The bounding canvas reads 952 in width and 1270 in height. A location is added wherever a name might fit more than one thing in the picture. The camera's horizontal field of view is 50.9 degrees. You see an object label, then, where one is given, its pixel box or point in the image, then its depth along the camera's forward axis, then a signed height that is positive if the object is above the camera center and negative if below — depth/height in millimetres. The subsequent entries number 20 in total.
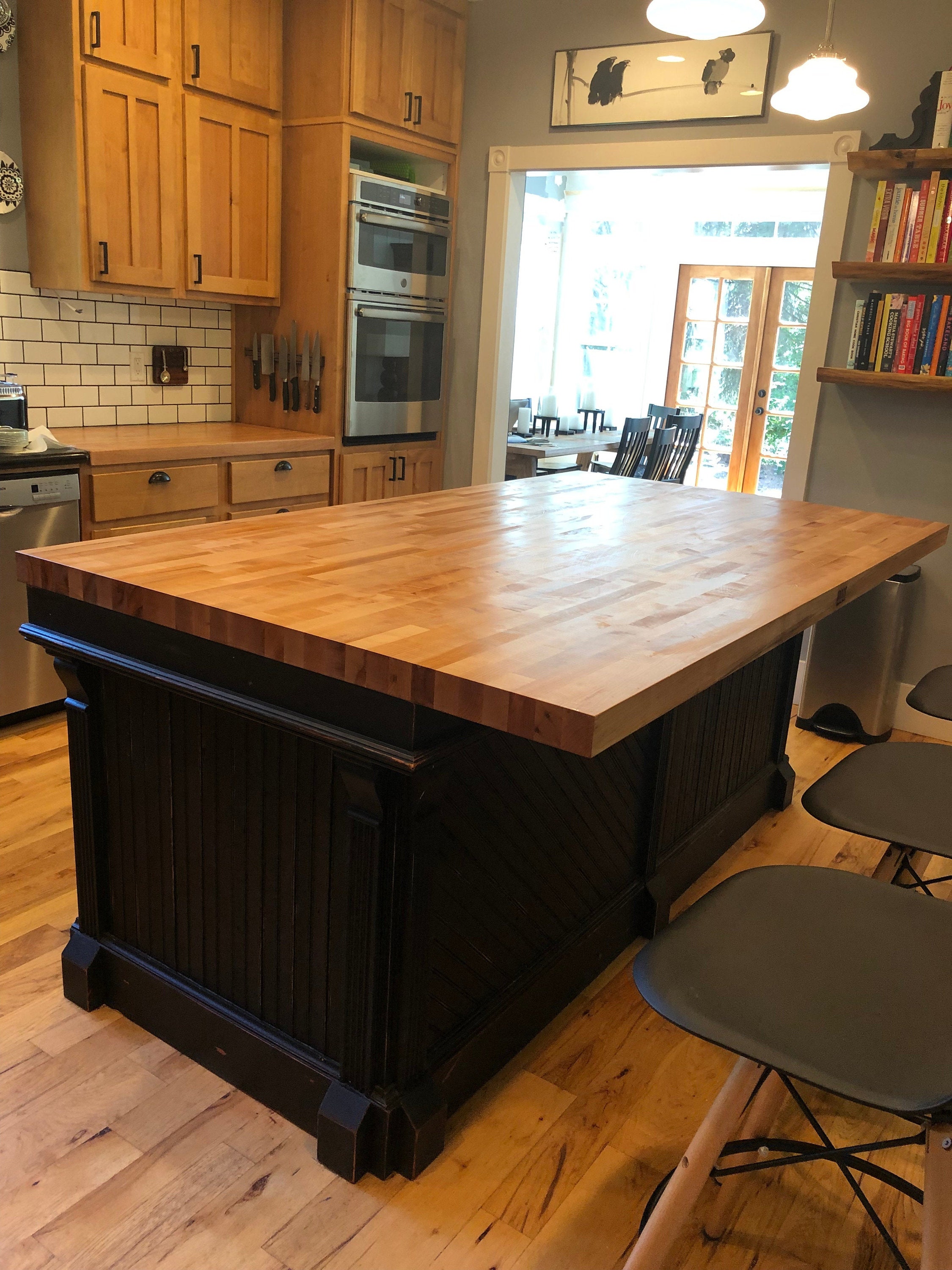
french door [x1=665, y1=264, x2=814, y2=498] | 8281 +2
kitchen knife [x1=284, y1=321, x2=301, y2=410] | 4246 -220
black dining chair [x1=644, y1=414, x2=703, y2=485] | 5895 -523
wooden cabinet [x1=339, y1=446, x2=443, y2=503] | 4320 -576
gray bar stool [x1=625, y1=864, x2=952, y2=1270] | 998 -661
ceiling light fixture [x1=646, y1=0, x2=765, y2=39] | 2146 +724
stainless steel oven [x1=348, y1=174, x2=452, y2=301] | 4066 +412
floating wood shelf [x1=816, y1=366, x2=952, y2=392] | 3344 -14
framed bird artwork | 3689 +1030
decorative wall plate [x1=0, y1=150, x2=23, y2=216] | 3457 +424
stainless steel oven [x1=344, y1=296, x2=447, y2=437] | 4203 -109
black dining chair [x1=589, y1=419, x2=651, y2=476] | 5863 -502
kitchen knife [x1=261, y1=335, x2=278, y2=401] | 4301 -101
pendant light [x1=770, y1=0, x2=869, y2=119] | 2467 +683
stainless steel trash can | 3557 -1022
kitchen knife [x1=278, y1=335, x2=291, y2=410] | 4258 -154
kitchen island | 1349 -688
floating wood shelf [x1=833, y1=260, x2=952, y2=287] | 3287 +339
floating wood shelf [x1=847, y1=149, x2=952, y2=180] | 3221 +677
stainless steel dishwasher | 3104 -687
